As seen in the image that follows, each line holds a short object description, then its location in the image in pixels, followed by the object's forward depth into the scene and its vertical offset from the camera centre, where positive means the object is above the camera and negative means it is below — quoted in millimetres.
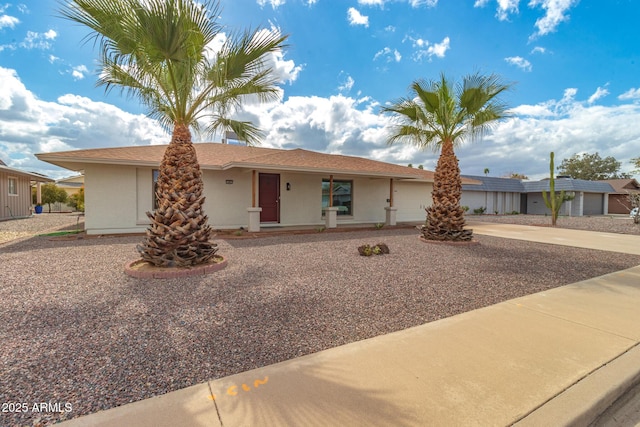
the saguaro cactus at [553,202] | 17344 +89
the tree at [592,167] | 49188 +6082
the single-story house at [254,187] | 10758 +678
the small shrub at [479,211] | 27641 -729
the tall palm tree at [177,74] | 4961 +2617
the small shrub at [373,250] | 7639 -1231
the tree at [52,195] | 25281 +512
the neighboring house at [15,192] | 16453 +529
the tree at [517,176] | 51194 +4754
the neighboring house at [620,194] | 33238 +1097
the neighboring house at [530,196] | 28825 +793
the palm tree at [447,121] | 9266 +2717
